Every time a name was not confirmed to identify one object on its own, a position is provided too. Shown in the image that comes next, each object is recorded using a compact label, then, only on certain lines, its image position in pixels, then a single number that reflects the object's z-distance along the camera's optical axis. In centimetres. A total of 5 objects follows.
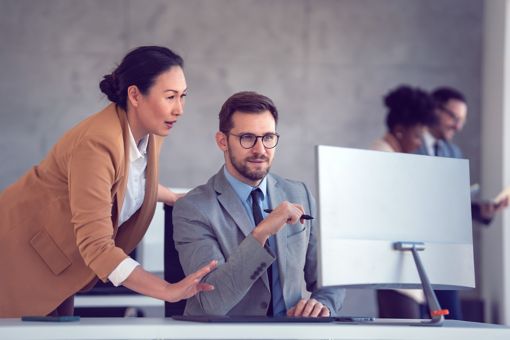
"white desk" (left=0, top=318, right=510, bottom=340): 300
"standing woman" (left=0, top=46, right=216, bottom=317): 371
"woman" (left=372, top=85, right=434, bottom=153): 723
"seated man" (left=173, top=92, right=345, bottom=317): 404
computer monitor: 334
